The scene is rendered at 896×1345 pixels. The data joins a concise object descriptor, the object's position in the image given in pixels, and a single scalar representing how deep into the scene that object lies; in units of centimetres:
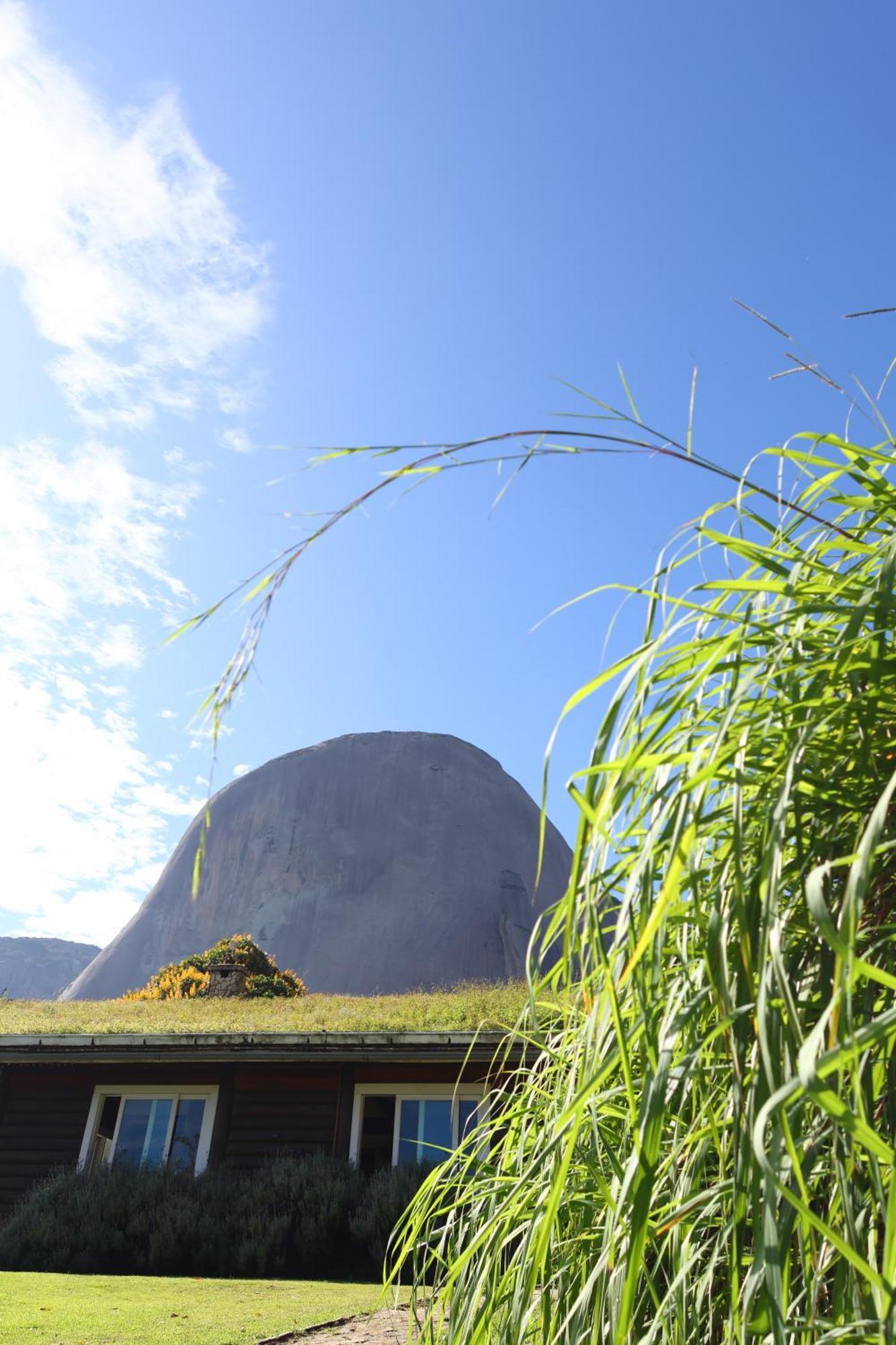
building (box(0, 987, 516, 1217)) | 1122
